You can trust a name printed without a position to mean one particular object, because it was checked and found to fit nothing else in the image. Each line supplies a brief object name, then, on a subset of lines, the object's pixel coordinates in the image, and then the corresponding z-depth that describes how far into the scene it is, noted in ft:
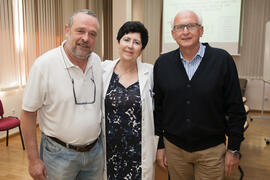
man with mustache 4.56
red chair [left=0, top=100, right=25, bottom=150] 11.49
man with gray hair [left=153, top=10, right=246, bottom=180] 4.87
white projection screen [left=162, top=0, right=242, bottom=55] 18.42
